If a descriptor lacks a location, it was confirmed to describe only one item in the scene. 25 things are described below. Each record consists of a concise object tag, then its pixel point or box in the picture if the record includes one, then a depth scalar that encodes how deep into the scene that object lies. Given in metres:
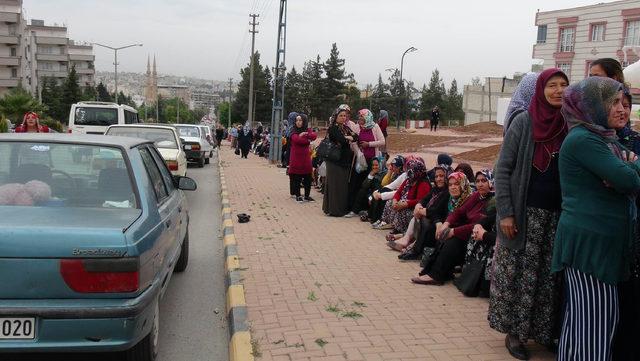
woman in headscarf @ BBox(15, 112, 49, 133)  9.23
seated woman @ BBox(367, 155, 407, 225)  9.05
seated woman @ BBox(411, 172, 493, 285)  5.90
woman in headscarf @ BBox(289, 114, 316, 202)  11.60
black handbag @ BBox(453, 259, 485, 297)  5.58
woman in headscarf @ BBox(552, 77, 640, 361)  3.13
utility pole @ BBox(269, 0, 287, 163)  21.16
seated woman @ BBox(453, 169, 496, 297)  5.39
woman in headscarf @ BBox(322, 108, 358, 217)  10.05
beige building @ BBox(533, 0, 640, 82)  42.78
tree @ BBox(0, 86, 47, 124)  39.25
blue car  3.19
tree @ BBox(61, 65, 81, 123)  74.81
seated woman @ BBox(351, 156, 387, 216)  10.07
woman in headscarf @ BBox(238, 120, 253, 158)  27.11
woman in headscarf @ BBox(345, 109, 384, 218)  10.08
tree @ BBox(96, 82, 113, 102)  101.09
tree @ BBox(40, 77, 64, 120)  73.25
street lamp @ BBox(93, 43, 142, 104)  60.53
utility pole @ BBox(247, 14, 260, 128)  45.33
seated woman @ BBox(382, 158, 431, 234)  7.87
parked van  20.22
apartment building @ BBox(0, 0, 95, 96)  69.06
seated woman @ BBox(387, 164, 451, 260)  6.85
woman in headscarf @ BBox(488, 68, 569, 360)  3.88
